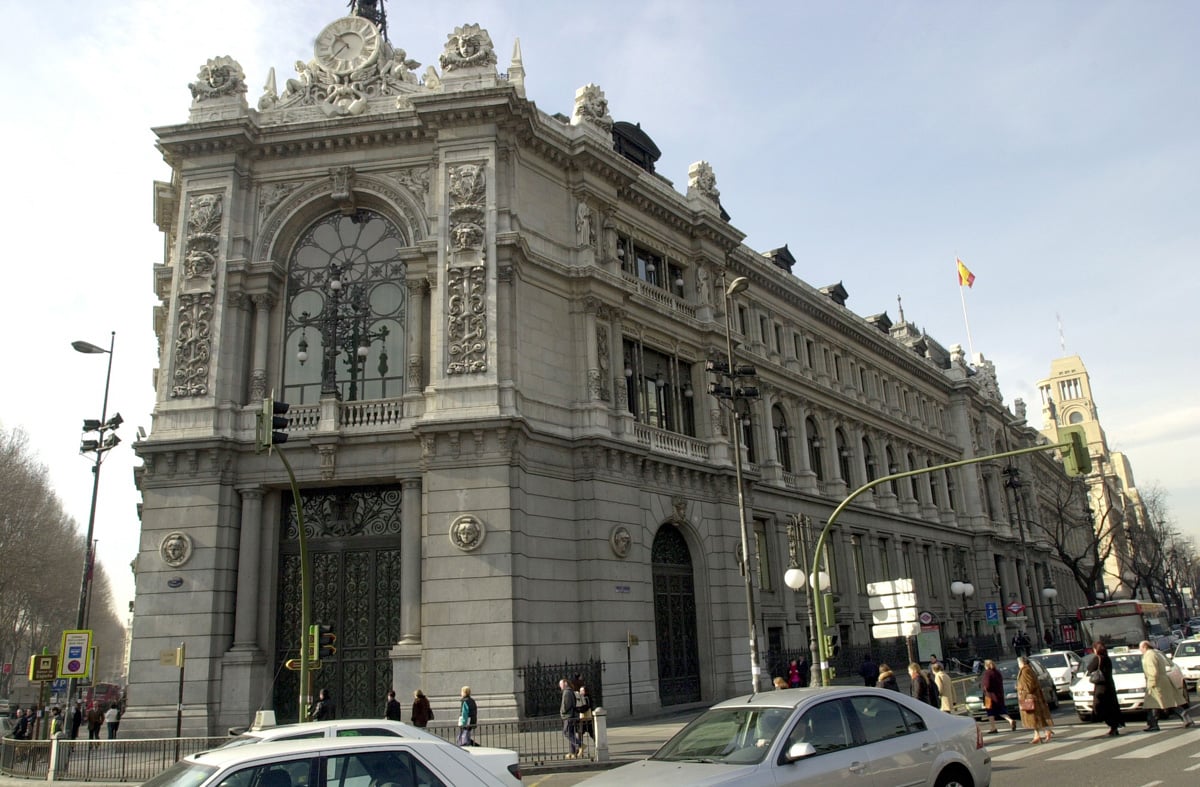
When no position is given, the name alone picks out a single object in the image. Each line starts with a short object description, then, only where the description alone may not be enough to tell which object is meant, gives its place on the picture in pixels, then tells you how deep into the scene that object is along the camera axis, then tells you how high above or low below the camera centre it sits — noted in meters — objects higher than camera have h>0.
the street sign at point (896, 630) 19.82 +0.16
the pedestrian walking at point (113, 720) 26.42 -1.20
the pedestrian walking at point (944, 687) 19.86 -1.12
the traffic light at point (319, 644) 19.22 +0.52
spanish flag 59.31 +22.74
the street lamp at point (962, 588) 38.59 +1.90
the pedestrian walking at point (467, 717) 20.16 -1.23
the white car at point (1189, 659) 25.73 -1.05
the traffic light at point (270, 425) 17.11 +4.53
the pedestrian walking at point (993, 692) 18.94 -1.23
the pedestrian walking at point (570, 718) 19.71 -1.35
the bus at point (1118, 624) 41.16 +0.05
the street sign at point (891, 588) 19.89 +1.08
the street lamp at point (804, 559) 21.67 +3.16
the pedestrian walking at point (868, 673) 26.06 -0.95
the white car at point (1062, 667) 26.42 -1.11
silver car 7.79 -0.95
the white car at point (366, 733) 8.72 -0.67
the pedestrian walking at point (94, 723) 29.47 -1.33
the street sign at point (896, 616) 19.92 +0.47
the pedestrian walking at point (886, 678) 17.85 -0.77
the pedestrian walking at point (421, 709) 20.92 -1.03
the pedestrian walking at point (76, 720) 28.00 -1.20
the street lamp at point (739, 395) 22.73 +6.42
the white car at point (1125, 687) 20.09 -1.34
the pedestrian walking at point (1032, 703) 17.08 -1.34
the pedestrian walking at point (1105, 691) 16.92 -1.18
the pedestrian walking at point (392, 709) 20.98 -1.00
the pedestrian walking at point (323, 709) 21.94 -0.98
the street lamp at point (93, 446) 25.98 +6.68
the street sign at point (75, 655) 21.02 +0.61
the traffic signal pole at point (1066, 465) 17.66 +3.07
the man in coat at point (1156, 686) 17.12 -1.15
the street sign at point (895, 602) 19.86 +0.77
